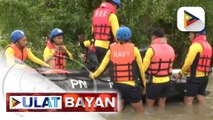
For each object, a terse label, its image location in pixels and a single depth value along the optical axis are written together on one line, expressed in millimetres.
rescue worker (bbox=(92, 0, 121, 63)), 12273
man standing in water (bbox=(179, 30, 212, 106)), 12156
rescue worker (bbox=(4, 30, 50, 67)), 11059
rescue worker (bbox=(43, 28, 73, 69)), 12375
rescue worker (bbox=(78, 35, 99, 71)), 12641
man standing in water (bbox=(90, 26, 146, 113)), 10047
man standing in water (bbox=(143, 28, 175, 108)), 11129
